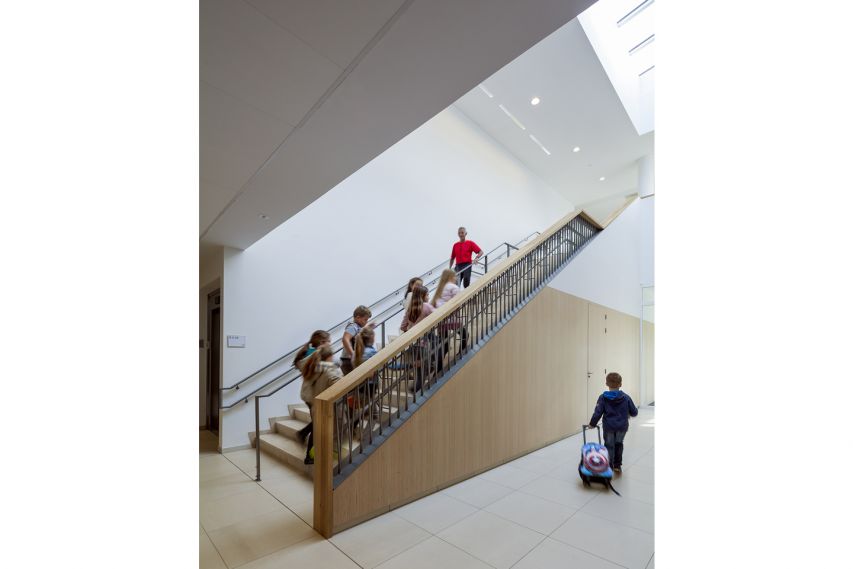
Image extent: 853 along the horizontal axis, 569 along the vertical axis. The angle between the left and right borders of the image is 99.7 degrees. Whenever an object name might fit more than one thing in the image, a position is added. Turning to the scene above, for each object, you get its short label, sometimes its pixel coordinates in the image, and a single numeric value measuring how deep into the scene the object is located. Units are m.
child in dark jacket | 4.02
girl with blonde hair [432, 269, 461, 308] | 4.60
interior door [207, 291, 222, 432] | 6.15
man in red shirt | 6.22
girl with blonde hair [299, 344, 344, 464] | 3.76
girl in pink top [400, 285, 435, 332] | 4.33
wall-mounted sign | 5.26
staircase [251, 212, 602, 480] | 2.98
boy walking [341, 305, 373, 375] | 4.77
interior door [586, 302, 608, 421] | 6.19
